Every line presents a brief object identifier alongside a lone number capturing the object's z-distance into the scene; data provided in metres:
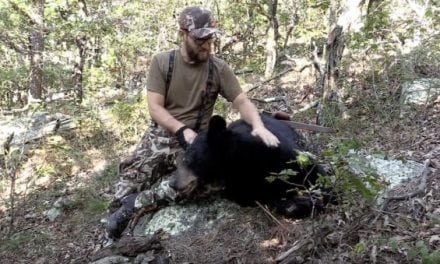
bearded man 4.16
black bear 3.65
